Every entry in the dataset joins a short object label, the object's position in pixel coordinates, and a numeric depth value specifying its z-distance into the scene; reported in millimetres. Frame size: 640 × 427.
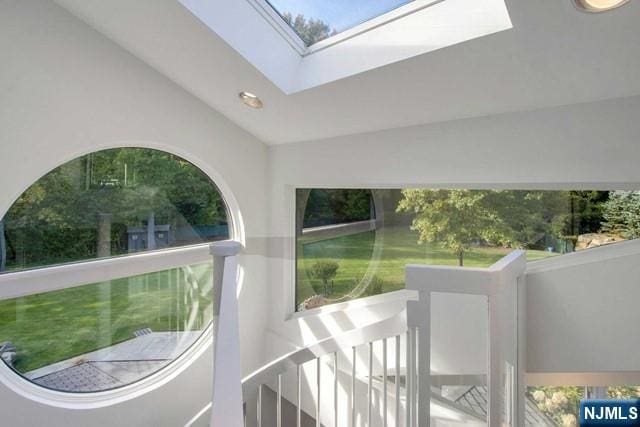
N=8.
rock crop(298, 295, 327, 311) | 3356
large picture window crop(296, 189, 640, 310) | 2033
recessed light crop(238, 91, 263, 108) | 2499
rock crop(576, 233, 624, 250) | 1971
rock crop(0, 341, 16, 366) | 2350
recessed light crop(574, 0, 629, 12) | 1175
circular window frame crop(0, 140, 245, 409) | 2367
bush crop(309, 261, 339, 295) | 3299
